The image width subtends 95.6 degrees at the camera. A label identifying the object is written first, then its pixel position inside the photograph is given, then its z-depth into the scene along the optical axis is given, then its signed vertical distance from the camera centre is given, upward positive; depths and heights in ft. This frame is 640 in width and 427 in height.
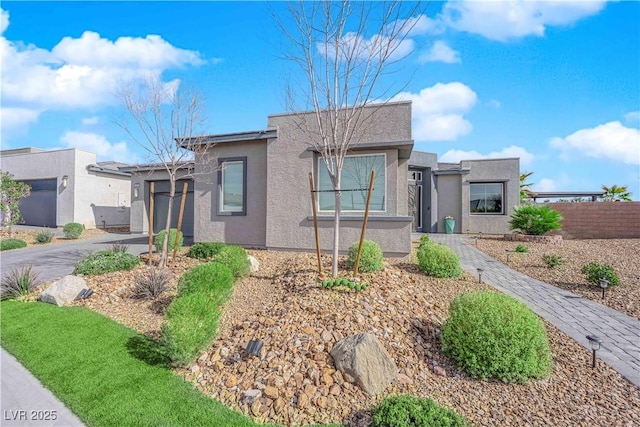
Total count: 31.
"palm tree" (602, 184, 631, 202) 62.18 +5.81
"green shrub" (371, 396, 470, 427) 7.49 -5.23
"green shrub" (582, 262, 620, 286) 20.85 -3.97
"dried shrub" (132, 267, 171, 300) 18.98 -4.61
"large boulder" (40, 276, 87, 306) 18.48 -4.94
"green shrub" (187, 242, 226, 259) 27.36 -3.24
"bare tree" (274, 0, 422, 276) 18.21 +11.05
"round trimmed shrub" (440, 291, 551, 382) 10.47 -4.58
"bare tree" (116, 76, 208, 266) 28.09 +9.96
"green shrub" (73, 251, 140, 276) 22.68 -3.87
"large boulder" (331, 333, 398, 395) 10.05 -5.22
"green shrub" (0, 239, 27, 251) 39.34 -4.09
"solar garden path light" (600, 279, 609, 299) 19.67 -4.31
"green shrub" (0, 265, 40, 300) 19.79 -4.94
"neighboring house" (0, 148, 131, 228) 60.64 +6.03
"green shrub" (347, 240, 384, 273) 20.15 -2.89
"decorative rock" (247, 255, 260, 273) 23.52 -4.03
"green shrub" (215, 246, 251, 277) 20.99 -3.21
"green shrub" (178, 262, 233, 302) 15.92 -3.71
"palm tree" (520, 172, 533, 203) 69.67 +9.14
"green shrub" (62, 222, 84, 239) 48.39 -2.65
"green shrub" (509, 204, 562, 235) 40.14 -0.02
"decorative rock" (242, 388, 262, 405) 9.64 -6.04
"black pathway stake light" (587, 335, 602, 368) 11.09 -4.75
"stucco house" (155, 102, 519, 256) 28.50 +3.31
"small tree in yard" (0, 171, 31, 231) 48.39 +2.83
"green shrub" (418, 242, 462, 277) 22.02 -3.43
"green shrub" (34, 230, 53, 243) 43.98 -3.38
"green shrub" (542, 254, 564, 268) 26.66 -3.86
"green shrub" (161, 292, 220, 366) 11.24 -4.47
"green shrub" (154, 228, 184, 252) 29.40 -2.49
